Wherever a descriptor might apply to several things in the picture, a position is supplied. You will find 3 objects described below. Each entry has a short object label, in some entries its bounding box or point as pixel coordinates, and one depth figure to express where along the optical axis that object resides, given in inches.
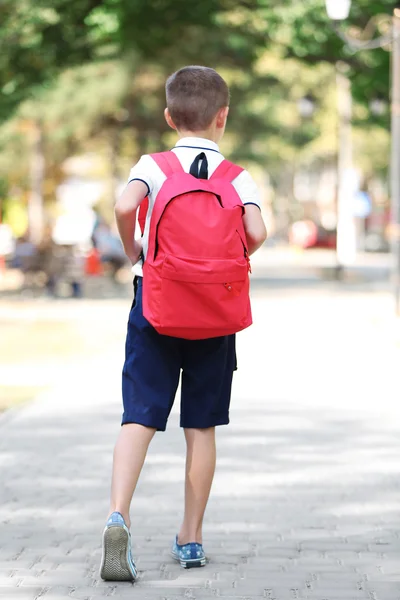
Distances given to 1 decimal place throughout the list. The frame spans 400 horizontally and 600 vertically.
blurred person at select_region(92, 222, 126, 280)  1163.3
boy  187.6
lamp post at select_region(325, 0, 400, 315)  789.9
